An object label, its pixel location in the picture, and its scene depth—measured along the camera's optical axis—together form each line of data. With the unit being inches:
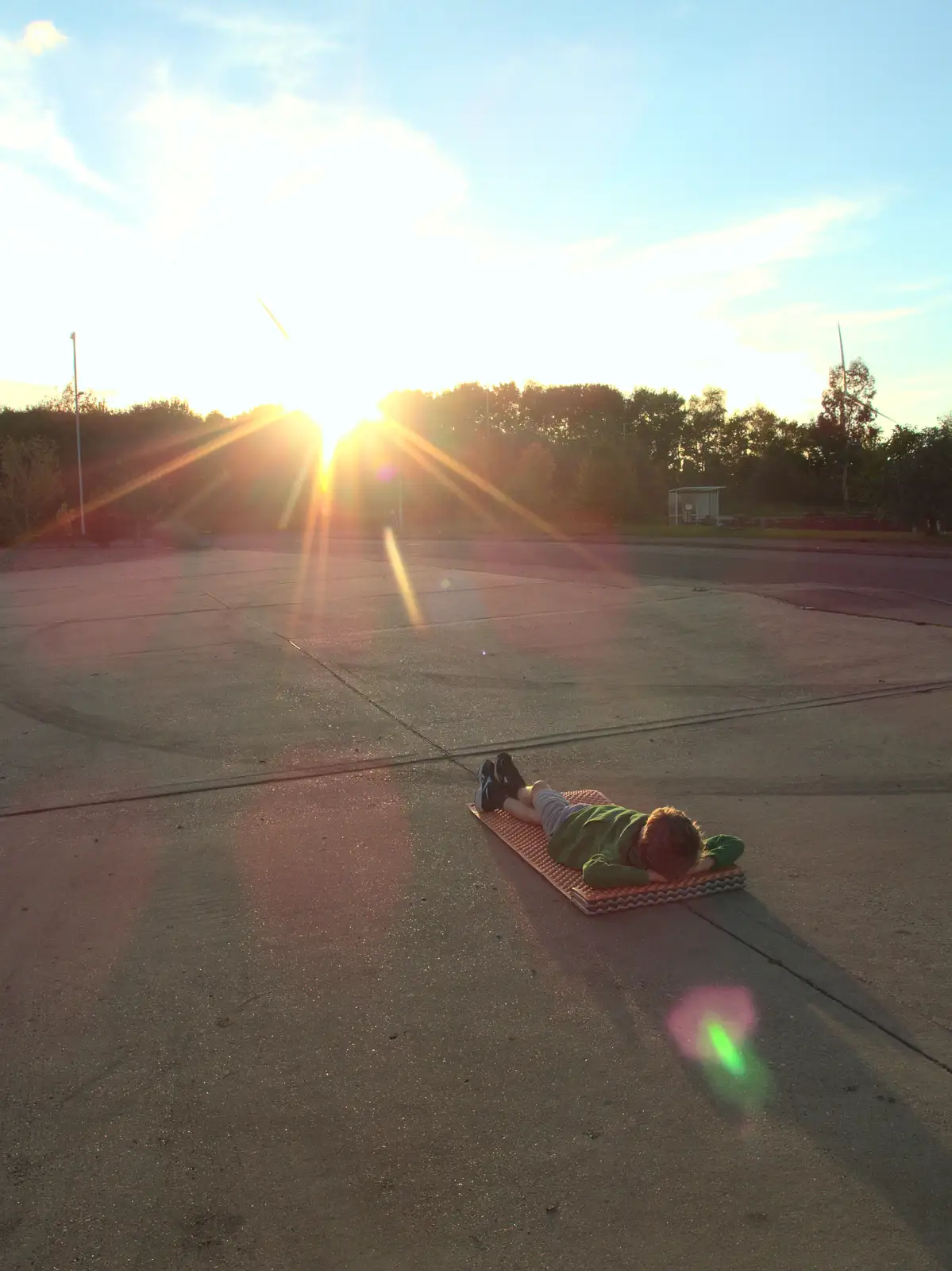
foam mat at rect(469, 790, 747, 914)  164.7
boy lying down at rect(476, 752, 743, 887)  166.7
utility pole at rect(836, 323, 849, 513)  1950.8
